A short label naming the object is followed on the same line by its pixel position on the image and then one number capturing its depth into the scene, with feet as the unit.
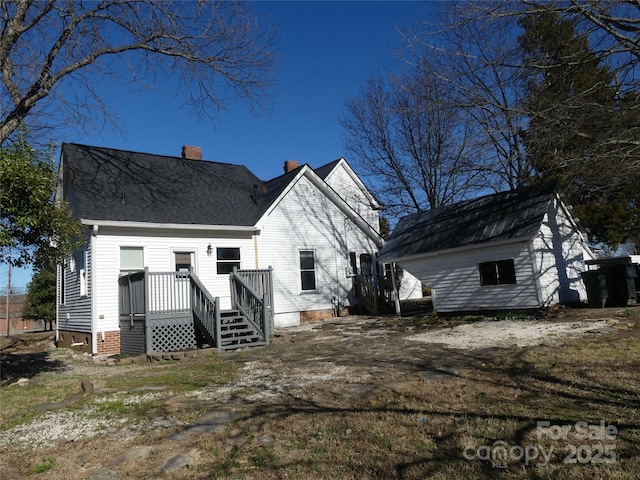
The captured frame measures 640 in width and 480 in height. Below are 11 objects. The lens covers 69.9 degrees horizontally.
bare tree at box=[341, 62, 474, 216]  77.10
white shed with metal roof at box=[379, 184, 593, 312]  48.96
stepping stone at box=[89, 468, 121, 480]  13.11
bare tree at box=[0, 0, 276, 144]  33.37
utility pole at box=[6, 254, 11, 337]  103.76
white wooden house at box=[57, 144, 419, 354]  47.75
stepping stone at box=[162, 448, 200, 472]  13.37
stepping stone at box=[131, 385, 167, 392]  24.44
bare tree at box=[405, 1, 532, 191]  39.19
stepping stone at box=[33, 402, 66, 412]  22.27
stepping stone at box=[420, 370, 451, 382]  21.40
